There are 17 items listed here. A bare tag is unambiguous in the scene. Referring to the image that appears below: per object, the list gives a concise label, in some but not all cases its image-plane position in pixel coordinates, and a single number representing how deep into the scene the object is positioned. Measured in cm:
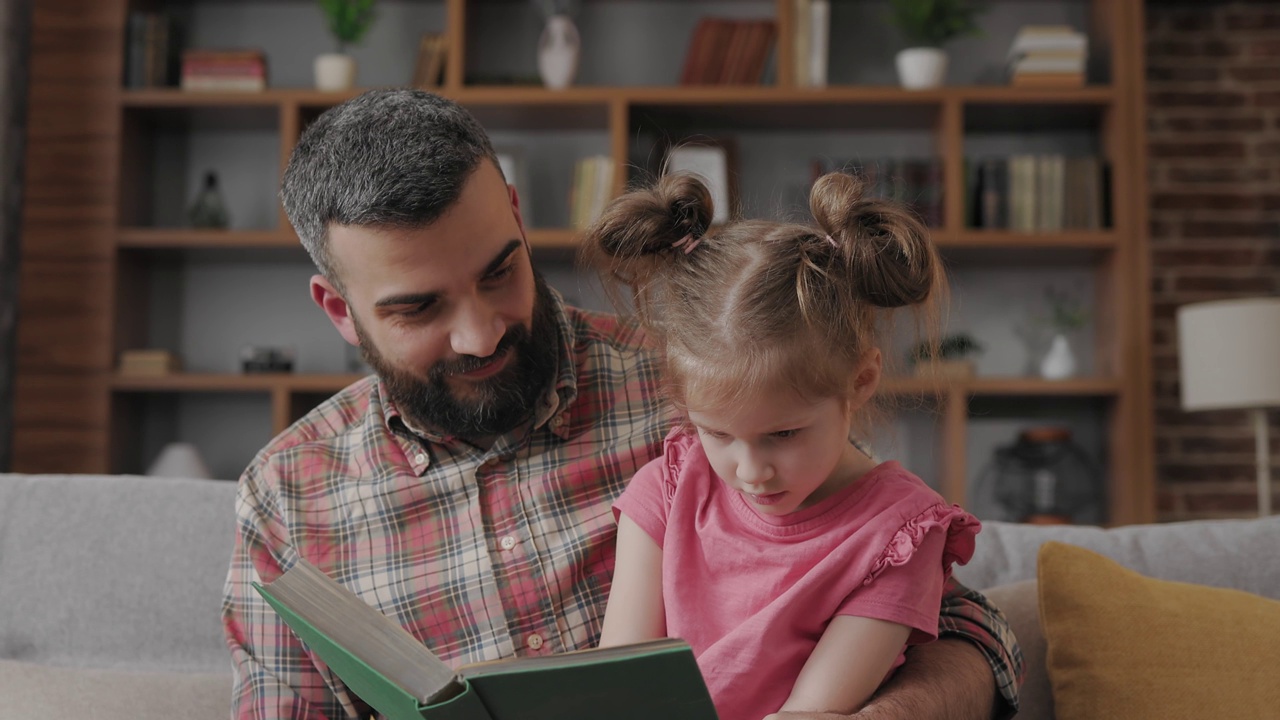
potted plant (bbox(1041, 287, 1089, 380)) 371
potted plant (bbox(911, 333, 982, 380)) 361
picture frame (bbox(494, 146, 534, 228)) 379
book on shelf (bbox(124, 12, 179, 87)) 379
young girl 109
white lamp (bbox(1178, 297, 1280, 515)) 328
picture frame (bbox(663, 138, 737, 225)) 374
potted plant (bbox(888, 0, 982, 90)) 366
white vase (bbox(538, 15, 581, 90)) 374
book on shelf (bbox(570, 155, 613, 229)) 372
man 139
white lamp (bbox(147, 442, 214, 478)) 367
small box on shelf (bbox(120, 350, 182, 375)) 372
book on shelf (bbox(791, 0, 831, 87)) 369
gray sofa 166
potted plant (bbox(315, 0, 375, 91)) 374
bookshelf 364
